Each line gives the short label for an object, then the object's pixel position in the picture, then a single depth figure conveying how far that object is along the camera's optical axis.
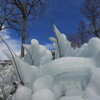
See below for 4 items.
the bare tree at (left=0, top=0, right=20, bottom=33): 8.28
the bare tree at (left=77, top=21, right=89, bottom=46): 9.72
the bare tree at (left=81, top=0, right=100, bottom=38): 8.89
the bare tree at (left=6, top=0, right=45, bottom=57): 7.87
